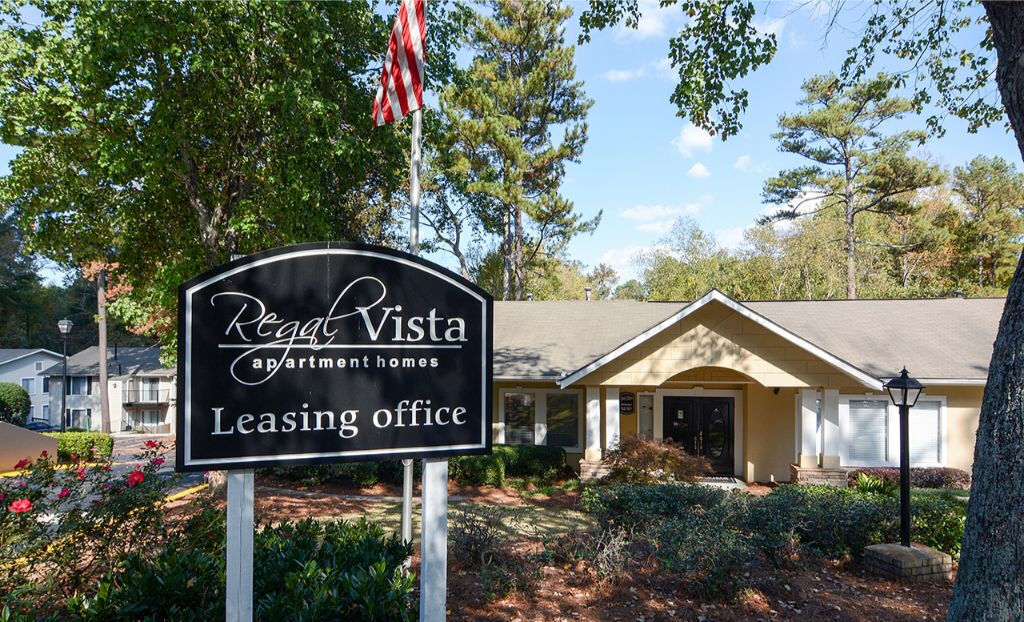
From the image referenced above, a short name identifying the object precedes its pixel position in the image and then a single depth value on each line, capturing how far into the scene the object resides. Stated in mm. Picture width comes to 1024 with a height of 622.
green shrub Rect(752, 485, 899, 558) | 7551
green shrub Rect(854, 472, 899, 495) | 12508
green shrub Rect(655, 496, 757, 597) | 6164
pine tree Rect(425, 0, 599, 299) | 25375
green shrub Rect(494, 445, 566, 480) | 14477
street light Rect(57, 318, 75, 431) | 23586
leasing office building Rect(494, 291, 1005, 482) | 12984
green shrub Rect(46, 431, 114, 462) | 21141
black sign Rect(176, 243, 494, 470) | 3568
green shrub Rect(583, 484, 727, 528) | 7941
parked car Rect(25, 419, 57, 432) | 30998
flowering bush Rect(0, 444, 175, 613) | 4840
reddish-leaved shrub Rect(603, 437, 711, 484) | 12422
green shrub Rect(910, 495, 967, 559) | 7898
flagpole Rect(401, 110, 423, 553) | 6773
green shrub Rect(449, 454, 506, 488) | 13898
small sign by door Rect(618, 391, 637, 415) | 15484
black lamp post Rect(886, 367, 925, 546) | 7402
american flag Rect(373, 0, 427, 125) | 6824
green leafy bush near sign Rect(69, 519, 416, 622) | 3859
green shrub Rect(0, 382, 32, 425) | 30656
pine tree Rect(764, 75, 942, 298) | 26970
